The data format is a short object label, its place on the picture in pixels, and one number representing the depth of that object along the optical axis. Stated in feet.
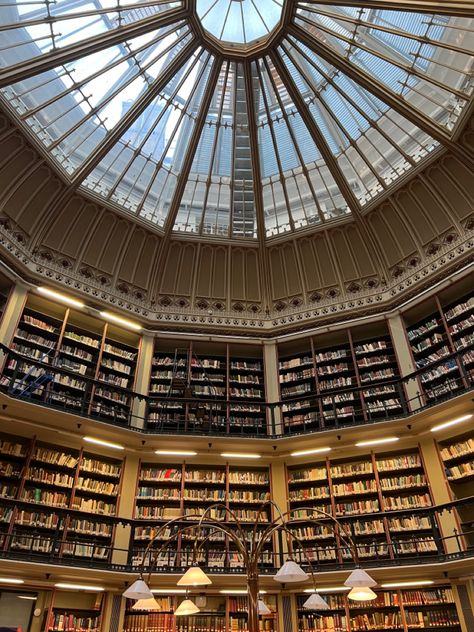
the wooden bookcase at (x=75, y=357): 24.86
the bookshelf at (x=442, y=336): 24.73
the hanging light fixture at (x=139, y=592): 11.70
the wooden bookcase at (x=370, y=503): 22.57
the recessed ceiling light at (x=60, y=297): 27.48
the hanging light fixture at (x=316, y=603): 14.65
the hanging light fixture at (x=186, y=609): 12.44
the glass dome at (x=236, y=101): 24.36
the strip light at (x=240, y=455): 26.45
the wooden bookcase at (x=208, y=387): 27.94
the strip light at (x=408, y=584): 21.39
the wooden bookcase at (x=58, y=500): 21.22
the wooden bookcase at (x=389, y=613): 20.95
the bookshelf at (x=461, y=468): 22.18
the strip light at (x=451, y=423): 22.76
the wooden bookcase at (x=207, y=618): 22.16
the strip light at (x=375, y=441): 25.02
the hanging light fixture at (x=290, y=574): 11.43
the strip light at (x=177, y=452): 26.13
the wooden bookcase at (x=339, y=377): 27.07
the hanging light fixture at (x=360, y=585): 11.83
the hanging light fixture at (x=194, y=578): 11.48
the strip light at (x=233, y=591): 22.63
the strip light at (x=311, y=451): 25.95
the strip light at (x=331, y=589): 22.28
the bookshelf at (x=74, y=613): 20.93
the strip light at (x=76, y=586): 21.33
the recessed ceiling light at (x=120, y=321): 29.58
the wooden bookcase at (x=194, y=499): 23.61
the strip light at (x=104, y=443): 24.72
